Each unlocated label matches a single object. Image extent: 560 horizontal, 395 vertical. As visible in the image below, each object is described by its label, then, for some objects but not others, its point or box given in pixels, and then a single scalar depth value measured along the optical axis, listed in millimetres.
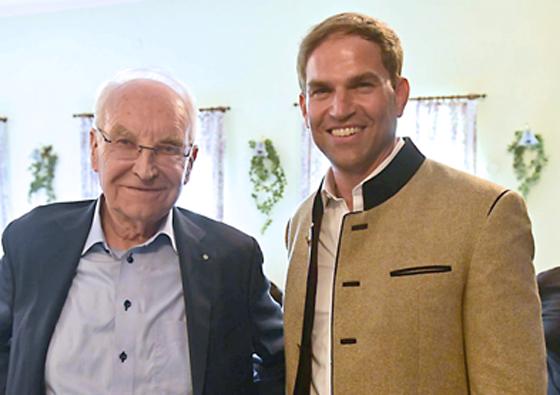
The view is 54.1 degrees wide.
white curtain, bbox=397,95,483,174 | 5121
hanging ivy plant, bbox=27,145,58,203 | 6754
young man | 1062
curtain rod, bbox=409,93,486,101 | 5117
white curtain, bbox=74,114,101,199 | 6543
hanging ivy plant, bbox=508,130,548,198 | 4977
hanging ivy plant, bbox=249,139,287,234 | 5859
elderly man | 1303
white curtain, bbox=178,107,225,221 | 6000
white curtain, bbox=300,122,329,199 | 5625
